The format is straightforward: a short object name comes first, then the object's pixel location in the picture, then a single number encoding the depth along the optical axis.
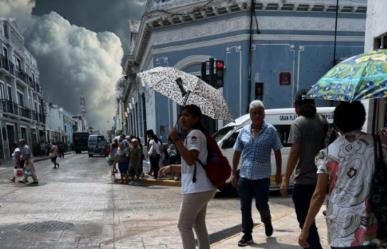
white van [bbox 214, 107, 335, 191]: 9.36
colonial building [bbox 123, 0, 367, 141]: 15.11
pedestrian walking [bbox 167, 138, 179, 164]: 12.71
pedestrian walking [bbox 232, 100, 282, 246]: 4.46
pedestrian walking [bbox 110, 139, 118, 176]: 14.33
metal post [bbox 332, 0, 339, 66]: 15.52
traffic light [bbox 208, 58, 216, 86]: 9.97
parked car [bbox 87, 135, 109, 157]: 37.03
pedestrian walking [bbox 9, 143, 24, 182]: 13.64
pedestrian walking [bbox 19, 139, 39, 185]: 13.13
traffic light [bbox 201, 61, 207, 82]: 9.92
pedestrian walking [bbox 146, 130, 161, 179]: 12.98
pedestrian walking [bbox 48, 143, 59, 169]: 21.34
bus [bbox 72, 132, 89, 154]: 51.59
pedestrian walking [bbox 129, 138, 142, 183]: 12.74
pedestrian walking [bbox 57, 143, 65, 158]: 35.68
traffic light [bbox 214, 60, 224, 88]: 9.98
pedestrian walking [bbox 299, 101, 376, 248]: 2.29
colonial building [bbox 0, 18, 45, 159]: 34.84
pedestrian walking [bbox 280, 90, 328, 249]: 3.84
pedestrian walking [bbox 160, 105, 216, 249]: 3.38
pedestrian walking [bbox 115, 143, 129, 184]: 12.91
